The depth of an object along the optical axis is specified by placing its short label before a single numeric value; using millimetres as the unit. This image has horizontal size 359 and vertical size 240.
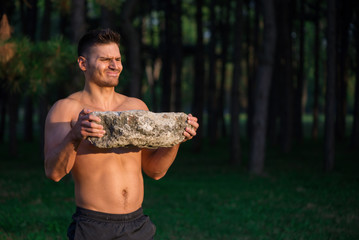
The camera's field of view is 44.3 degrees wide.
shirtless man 2912
